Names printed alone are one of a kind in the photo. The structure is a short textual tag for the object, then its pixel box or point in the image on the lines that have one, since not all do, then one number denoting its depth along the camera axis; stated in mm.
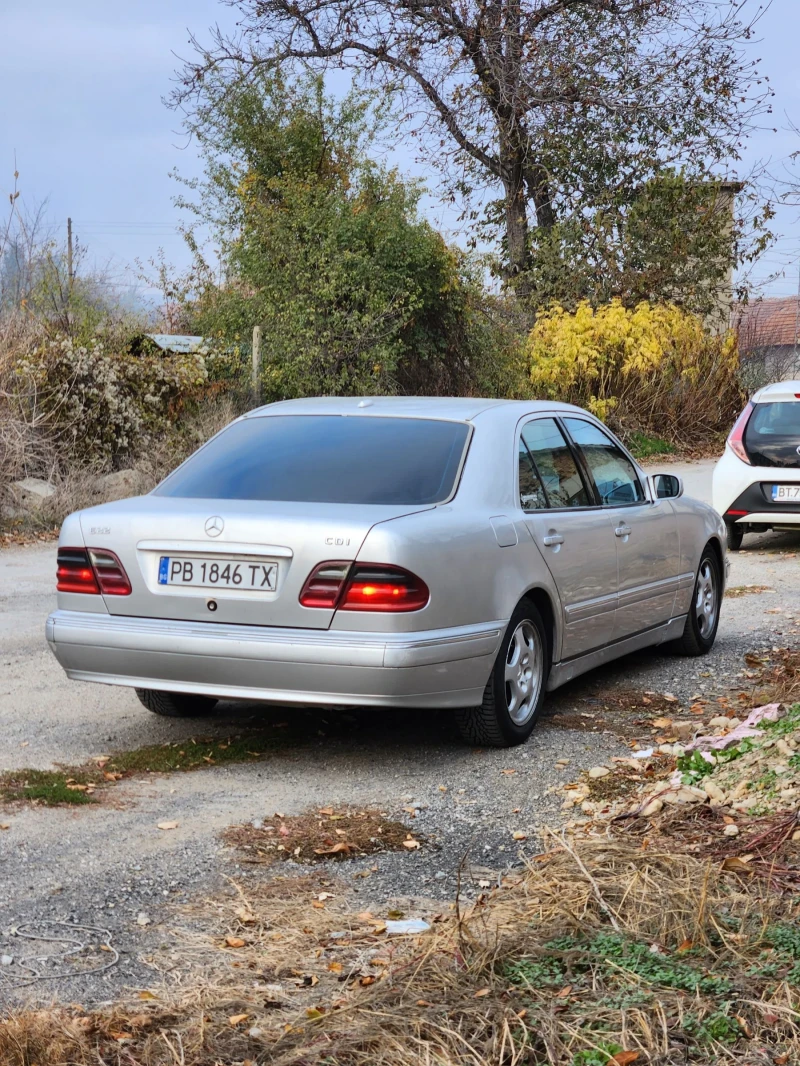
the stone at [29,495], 14836
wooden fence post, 18719
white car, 12680
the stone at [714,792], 4754
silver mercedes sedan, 5309
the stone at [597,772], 5556
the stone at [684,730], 6117
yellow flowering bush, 24375
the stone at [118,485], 15656
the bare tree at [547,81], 28953
